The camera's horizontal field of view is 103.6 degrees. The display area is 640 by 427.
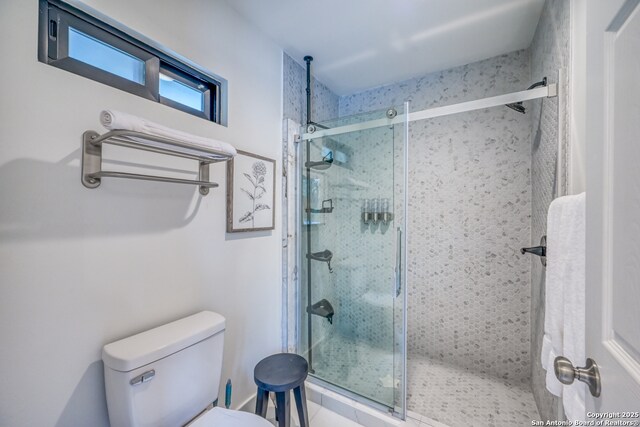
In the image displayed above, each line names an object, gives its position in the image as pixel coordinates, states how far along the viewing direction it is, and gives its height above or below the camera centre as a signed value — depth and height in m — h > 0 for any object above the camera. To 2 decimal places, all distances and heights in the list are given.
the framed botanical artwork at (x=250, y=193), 1.45 +0.12
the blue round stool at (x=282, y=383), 1.26 -0.86
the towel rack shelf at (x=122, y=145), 0.88 +0.25
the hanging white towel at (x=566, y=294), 0.85 -0.30
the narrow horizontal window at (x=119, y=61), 0.89 +0.65
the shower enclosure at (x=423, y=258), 1.78 -0.36
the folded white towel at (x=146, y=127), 0.78 +0.29
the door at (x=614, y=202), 0.43 +0.02
